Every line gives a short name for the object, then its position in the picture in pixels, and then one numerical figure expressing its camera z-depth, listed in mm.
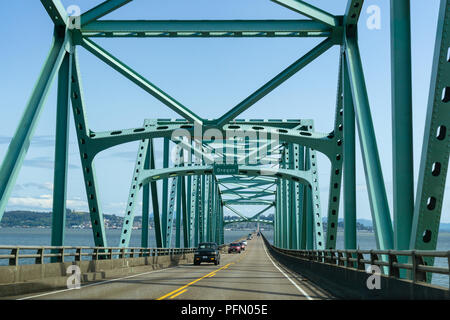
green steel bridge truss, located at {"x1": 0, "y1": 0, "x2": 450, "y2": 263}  9820
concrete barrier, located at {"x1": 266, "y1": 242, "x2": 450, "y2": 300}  8781
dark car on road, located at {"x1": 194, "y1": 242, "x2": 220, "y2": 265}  40062
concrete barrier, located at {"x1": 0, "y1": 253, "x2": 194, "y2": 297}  13805
